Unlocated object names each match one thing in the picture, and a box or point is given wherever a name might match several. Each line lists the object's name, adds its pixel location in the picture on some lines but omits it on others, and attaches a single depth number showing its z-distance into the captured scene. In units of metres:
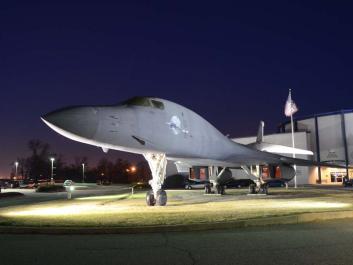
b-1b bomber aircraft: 12.06
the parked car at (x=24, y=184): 57.41
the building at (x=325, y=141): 57.03
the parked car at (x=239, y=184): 47.62
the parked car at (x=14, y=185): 61.45
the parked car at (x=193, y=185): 47.72
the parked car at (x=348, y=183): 45.28
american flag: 41.98
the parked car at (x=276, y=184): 47.97
